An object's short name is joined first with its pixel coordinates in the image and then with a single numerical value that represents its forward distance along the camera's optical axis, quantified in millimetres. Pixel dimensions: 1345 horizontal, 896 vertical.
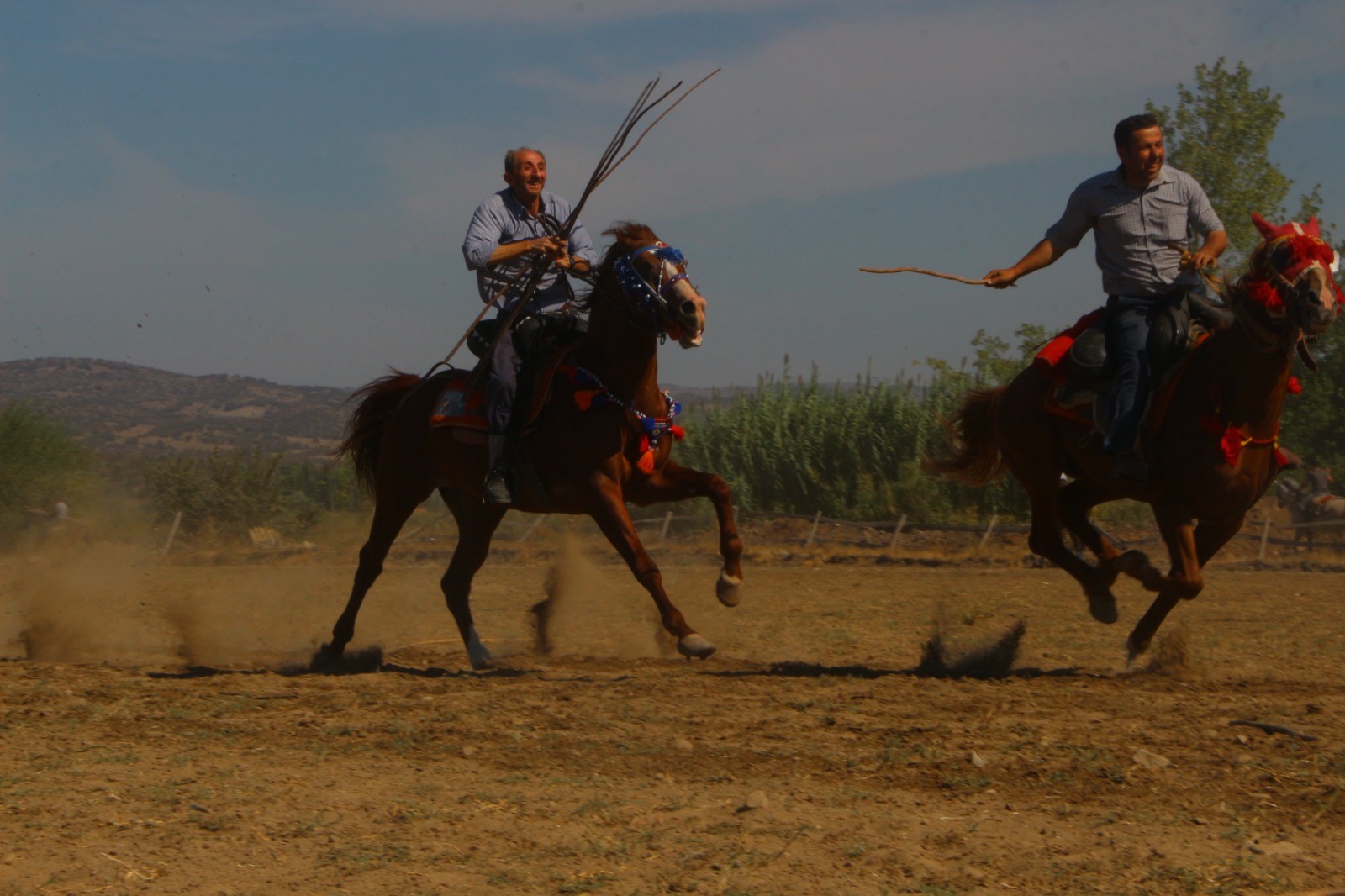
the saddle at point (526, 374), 16156
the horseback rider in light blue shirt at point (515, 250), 16297
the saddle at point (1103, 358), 14984
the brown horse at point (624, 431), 15055
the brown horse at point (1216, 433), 13867
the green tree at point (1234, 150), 68625
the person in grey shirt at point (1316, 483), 52781
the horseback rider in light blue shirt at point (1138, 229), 15547
